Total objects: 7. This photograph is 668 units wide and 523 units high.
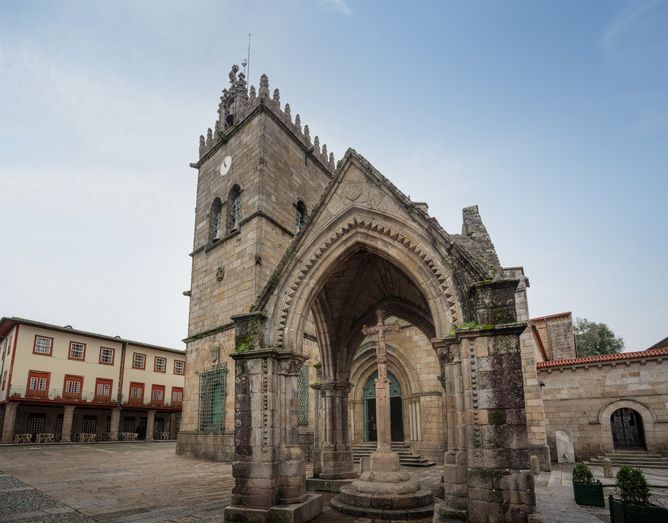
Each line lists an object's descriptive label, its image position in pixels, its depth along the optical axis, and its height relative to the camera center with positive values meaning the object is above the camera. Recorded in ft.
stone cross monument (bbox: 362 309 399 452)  26.81 -0.44
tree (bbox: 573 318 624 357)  127.34 +11.92
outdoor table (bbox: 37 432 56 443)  100.91 -11.79
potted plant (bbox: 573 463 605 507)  27.25 -6.56
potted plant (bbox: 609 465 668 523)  16.72 -4.99
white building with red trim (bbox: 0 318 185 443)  103.45 -0.14
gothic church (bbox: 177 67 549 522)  19.69 +2.06
